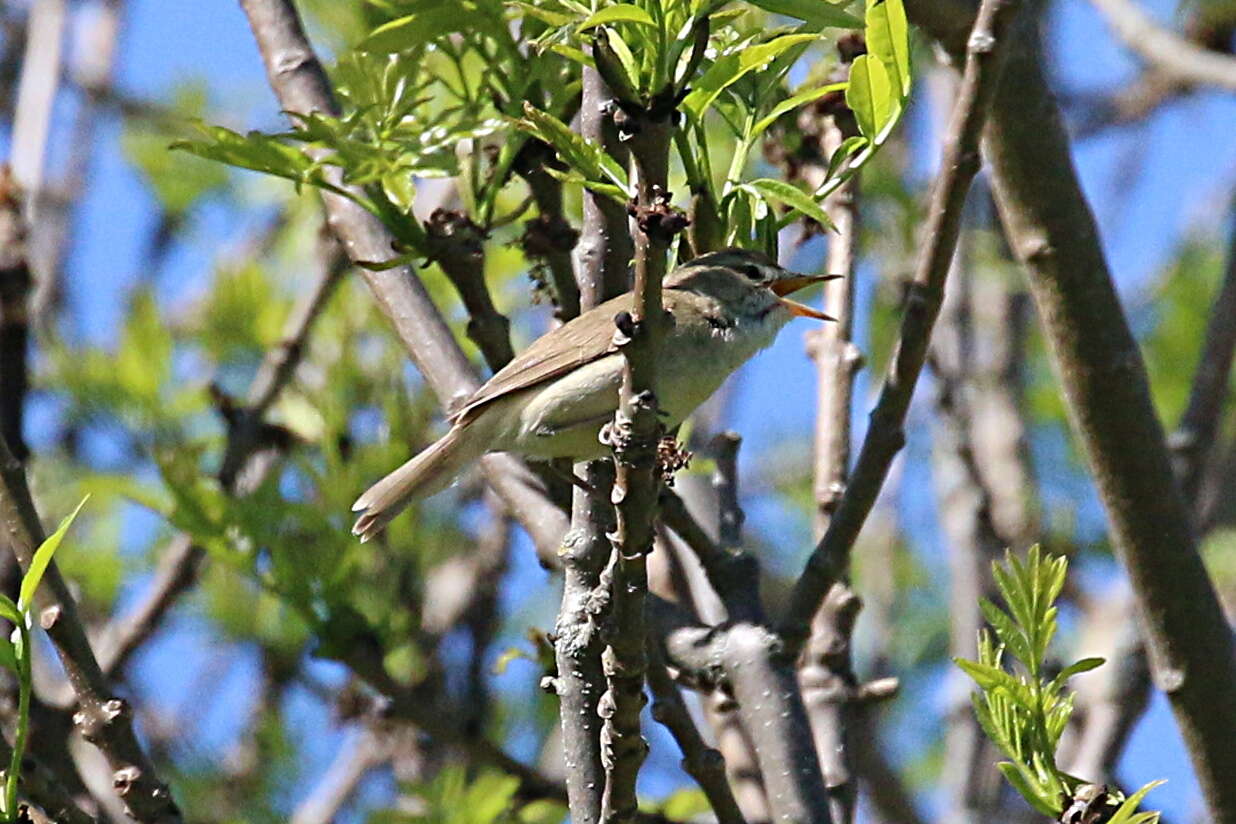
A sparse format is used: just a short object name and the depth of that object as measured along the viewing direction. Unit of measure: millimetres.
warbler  6371
